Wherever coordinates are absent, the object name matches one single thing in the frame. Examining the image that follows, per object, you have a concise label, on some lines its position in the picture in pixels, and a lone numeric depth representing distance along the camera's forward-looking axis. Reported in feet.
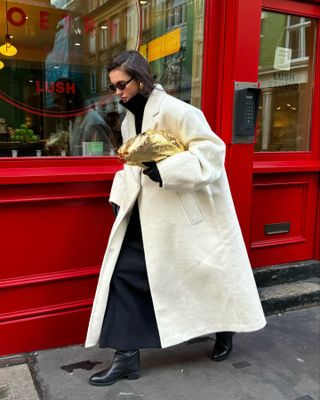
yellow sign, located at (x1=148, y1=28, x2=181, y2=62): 11.33
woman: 8.17
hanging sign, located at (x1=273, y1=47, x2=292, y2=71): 12.87
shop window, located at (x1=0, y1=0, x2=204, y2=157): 9.89
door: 12.12
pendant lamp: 9.73
